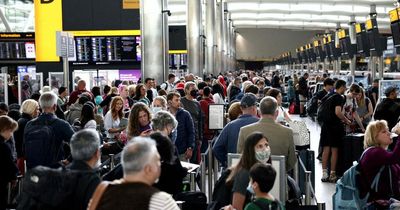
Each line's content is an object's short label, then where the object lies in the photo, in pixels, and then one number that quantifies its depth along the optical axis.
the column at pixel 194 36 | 30.48
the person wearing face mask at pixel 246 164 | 5.35
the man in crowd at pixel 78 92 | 14.29
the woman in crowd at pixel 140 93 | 12.92
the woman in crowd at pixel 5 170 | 7.25
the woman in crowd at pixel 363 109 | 13.12
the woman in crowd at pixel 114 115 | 10.28
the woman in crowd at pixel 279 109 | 9.80
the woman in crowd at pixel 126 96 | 12.81
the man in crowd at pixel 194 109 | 11.11
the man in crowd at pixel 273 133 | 6.77
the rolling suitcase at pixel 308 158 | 9.11
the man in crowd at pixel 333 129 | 11.55
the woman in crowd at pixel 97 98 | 12.88
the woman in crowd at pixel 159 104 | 9.73
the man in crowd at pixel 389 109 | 11.88
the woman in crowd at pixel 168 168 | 5.51
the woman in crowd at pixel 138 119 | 7.81
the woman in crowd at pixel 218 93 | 14.92
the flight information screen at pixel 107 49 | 23.97
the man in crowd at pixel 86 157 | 4.40
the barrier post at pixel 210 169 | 9.89
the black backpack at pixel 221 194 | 5.68
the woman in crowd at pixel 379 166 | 7.10
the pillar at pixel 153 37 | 19.16
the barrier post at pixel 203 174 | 9.20
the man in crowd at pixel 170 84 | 16.96
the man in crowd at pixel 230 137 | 7.41
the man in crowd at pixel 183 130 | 9.48
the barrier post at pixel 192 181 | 7.42
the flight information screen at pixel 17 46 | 31.08
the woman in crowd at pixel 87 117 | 9.09
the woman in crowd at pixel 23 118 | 9.12
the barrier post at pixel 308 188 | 7.09
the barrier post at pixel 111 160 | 8.60
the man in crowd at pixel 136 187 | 3.74
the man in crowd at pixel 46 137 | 7.51
